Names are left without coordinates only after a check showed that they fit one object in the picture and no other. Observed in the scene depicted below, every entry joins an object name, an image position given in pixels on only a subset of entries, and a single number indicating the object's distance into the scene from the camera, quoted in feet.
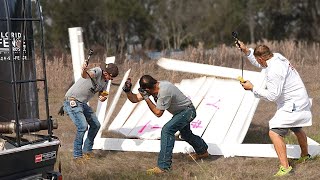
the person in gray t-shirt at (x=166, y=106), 44.52
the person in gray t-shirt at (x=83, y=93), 48.32
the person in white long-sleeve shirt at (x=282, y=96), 40.98
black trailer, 30.25
